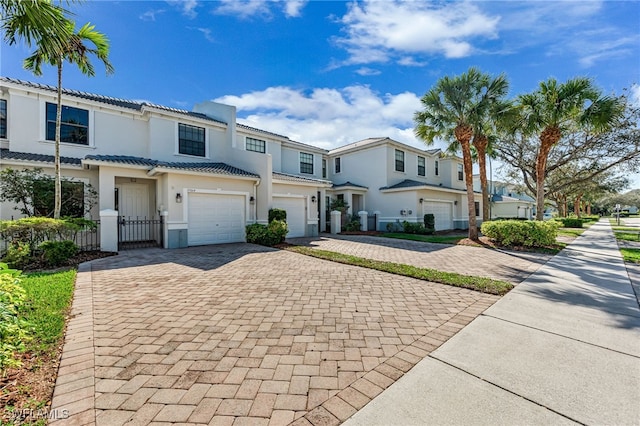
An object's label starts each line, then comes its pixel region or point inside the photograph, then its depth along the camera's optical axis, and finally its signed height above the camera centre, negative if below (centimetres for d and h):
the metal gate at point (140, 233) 1173 -72
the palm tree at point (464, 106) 1259 +539
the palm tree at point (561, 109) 1231 +499
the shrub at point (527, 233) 1086 -79
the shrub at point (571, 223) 2555 -93
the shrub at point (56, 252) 754 -93
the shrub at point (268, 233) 1205 -74
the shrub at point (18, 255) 723 -98
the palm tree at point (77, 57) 875 +551
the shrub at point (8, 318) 214 -84
